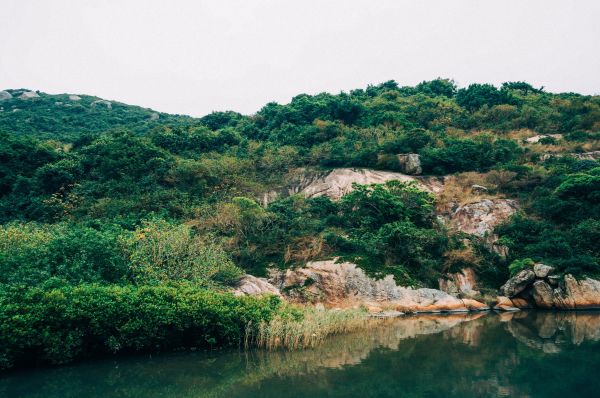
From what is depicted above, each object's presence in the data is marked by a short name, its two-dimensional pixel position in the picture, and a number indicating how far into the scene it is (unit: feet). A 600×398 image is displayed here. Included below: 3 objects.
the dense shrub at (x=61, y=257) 46.42
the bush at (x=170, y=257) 53.78
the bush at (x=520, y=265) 71.20
